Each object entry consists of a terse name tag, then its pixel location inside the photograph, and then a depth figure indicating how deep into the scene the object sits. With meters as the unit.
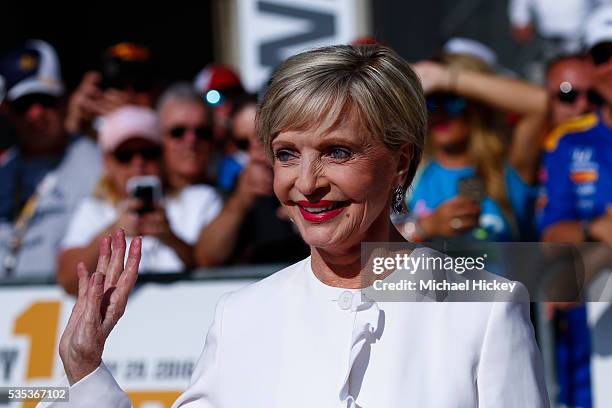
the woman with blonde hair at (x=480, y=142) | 9.35
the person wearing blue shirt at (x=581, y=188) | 8.45
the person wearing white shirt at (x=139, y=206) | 8.87
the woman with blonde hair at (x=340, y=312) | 4.21
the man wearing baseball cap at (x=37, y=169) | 9.99
